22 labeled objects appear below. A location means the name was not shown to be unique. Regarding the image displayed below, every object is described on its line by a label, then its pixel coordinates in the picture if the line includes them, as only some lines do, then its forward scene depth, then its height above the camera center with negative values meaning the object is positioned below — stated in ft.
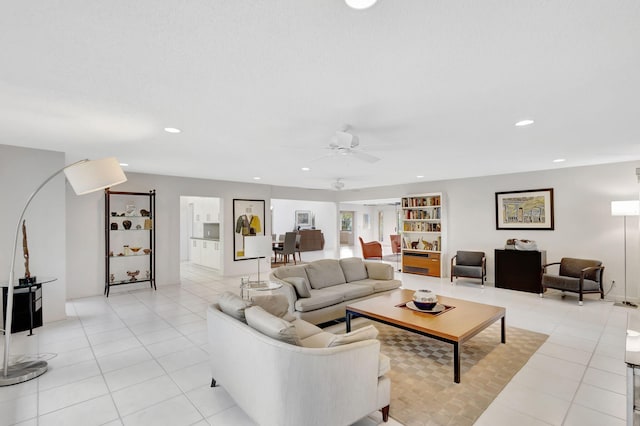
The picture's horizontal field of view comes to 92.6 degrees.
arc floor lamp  8.97 +1.09
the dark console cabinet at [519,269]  19.11 -3.46
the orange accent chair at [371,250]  30.91 -3.47
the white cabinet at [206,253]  27.45 -3.40
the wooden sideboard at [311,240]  37.70 -2.94
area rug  7.59 -4.86
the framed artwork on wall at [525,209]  19.92 +0.40
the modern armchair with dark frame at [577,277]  16.51 -3.53
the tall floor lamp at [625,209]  15.65 +0.29
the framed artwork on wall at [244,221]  25.59 -0.40
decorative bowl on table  11.25 -3.14
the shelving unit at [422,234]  24.99 -1.57
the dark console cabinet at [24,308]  12.55 -3.73
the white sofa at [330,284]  12.99 -3.41
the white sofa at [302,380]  5.88 -3.38
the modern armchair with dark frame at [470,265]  21.17 -3.58
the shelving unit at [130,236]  19.56 -1.26
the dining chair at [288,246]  31.08 -3.05
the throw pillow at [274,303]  9.71 -2.82
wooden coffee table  9.23 -3.54
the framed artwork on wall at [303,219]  44.09 -0.35
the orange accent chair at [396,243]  35.59 -3.26
